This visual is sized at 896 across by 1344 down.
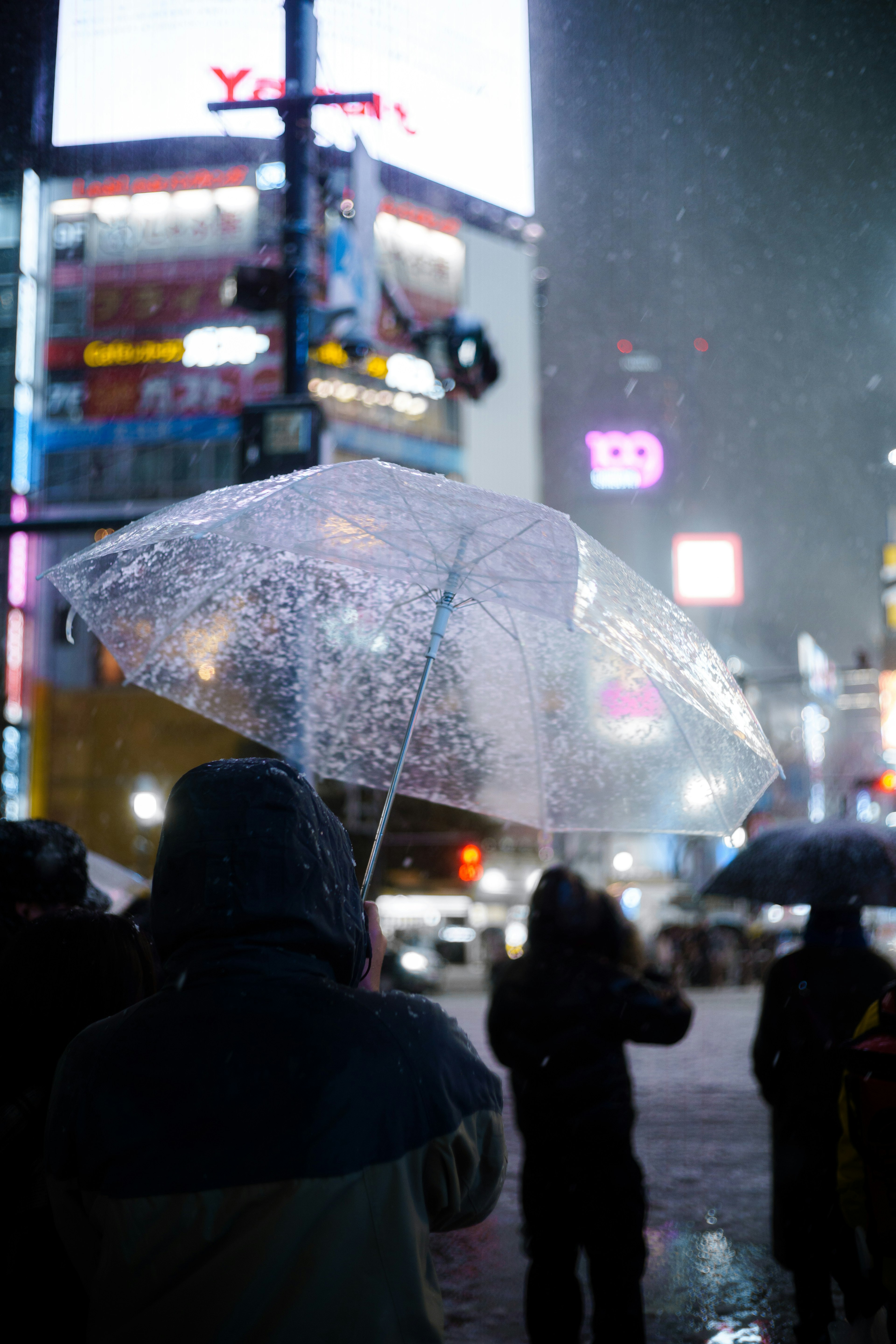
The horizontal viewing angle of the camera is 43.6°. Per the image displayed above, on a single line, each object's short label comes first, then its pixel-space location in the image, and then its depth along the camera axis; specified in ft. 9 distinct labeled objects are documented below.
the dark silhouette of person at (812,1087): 13.66
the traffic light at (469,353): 31.12
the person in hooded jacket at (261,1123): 5.07
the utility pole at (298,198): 22.27
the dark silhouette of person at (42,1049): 7.15
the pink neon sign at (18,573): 90.63
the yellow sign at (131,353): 113.80
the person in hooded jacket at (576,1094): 12.25
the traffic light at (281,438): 20.61
